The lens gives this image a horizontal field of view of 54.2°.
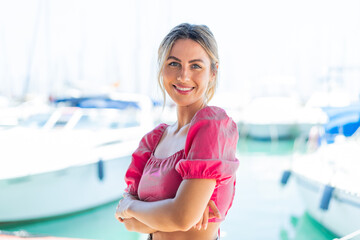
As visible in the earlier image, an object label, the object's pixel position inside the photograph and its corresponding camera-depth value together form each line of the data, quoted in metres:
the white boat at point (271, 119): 12.48
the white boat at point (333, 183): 3.56
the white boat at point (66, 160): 4.07
